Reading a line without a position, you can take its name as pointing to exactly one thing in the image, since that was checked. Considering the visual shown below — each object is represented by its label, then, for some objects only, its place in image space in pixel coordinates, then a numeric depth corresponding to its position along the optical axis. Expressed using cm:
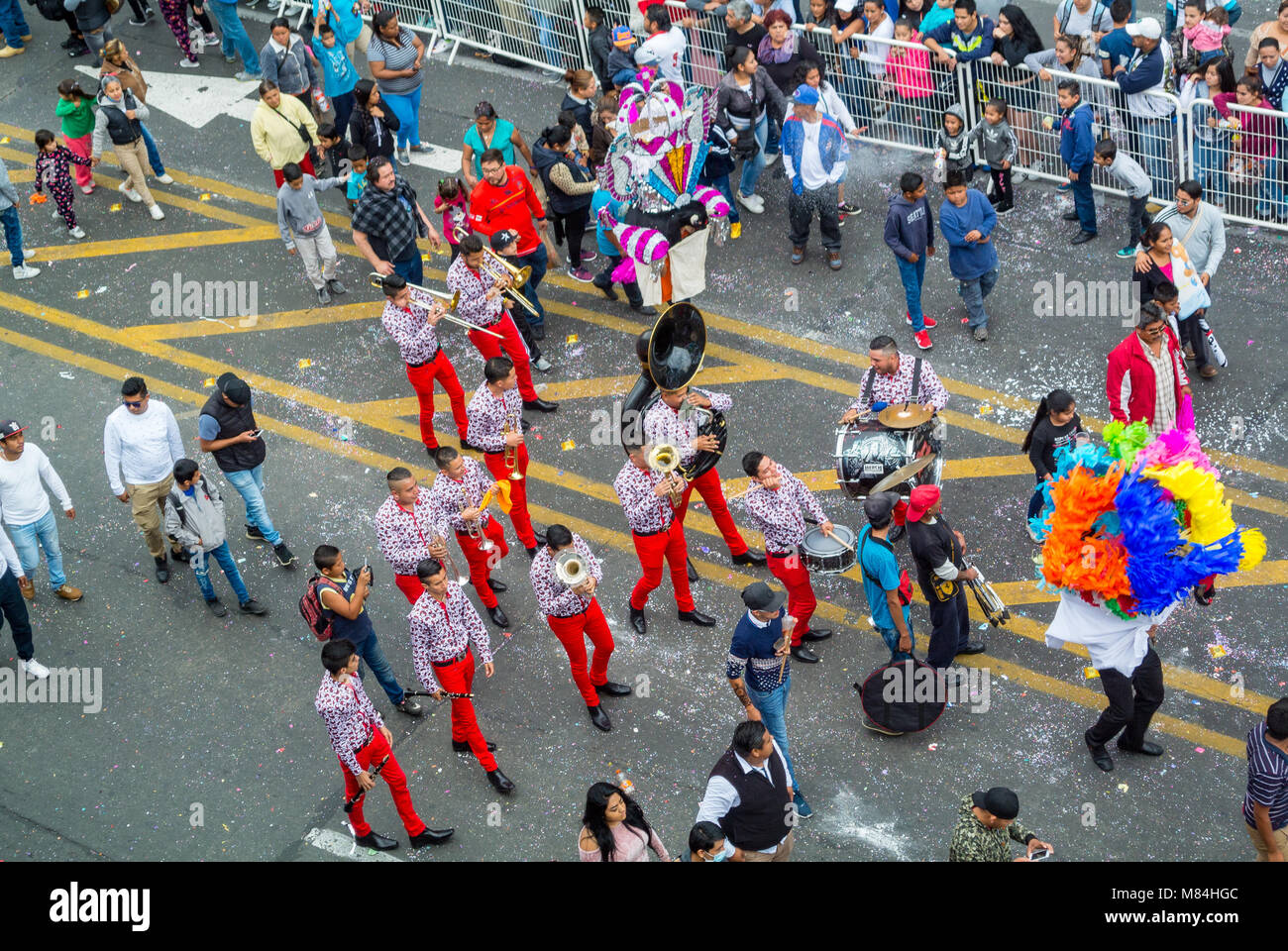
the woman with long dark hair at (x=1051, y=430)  1027
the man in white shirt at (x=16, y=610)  1027
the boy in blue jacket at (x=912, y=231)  1200
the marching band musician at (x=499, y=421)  1051
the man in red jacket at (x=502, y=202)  1252
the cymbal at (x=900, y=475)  998
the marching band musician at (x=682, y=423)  1027
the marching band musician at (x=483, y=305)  1179
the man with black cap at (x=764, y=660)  877
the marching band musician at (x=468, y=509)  1004
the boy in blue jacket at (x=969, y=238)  1201
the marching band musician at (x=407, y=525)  979
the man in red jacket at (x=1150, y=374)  1048
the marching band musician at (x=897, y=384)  1046
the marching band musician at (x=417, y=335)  1153
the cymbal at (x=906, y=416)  1023
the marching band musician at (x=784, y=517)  975
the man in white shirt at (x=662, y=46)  1440
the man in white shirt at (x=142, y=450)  1080
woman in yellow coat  1391
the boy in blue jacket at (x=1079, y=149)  1302
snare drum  1012
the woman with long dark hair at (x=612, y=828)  763
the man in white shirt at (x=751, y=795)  798
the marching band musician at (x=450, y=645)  904
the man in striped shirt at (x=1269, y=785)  800
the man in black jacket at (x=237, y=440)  1079
